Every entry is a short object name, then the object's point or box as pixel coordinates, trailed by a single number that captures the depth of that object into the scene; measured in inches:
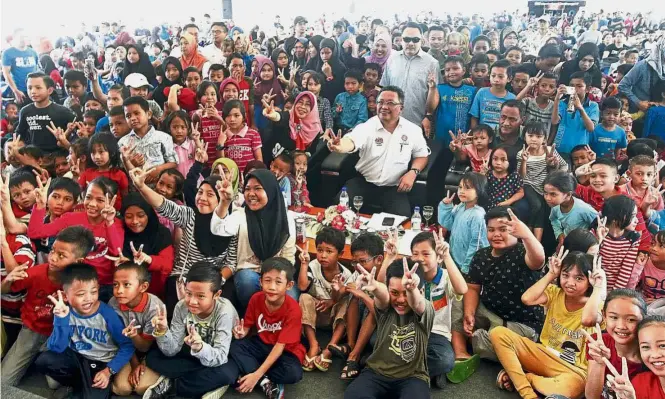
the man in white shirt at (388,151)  174.6
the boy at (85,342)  105.7
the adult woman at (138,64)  238.4
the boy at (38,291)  112.2
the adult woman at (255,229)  128.6
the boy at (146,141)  155.8
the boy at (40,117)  182.9
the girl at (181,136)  166.4
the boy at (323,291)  126.3
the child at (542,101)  183.8
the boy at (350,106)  217.5
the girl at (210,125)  178.1
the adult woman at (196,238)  129.2
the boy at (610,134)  182.5
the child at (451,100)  200.4
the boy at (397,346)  106.8
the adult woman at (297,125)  198.8
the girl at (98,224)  121.0
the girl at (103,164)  145.0
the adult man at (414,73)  212.5
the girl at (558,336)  105.0
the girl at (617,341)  91.1
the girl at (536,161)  158.9
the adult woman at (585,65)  214.5
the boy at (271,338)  114.0
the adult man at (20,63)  261.6
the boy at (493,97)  187.9
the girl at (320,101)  213.2
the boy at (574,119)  179.8
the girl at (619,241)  121.2
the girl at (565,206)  137.1
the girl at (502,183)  155.7
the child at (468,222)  135.6
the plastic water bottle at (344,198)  161.3
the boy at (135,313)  110.5
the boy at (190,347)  110.0
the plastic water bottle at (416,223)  148.2
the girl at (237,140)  173.9
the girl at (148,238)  126.2
